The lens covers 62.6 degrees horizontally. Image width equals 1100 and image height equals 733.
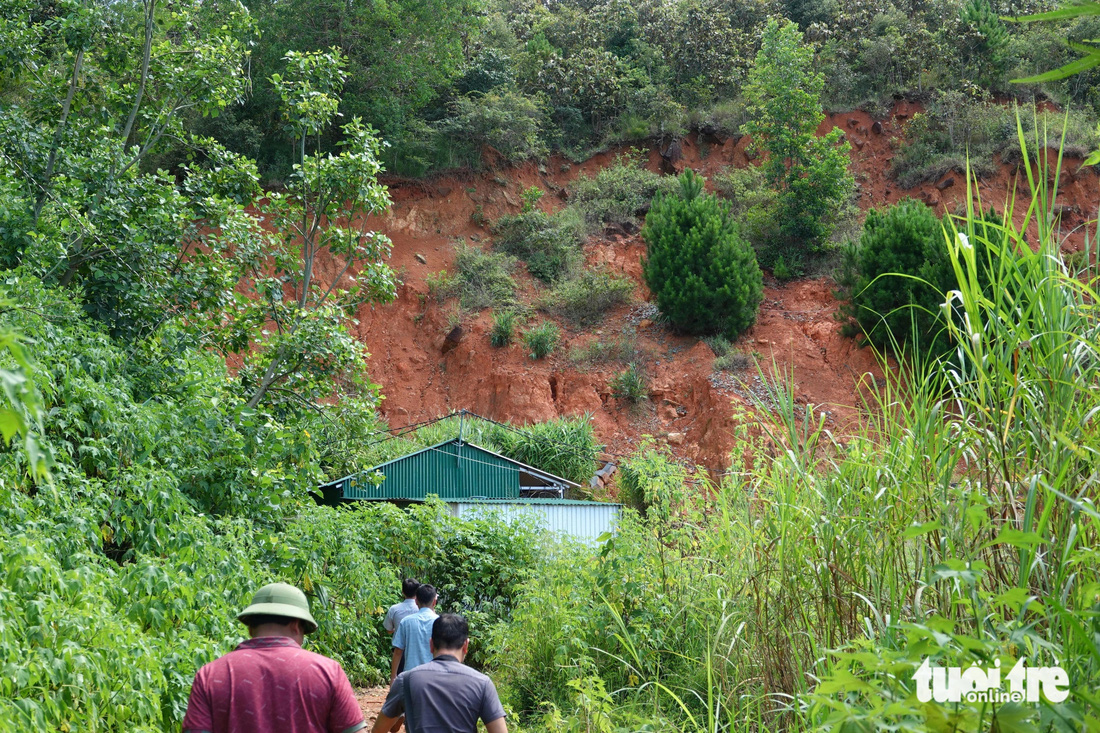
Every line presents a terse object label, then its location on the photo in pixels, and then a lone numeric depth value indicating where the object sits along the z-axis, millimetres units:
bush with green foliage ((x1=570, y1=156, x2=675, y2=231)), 27984
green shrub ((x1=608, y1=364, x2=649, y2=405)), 23141
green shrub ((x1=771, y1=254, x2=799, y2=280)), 25172
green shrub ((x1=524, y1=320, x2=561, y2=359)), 24297
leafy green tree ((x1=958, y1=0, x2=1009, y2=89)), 28375
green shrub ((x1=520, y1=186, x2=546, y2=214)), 28234
